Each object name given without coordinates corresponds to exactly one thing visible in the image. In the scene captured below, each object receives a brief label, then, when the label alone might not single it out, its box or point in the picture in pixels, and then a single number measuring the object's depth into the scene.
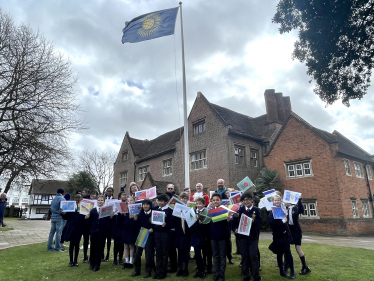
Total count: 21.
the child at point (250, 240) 5.83
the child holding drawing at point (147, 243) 6.56
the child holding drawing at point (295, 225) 6.67
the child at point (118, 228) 7.66
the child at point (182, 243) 6.62
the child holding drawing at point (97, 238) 7.25
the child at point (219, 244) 5.94
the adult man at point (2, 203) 16.05
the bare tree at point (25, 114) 14.34
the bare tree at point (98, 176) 47.41
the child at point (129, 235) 7.21
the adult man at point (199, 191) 8.75
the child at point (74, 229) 7.63
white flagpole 10.12
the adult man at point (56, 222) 10.06
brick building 19.27
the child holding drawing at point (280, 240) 6.16
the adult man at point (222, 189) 8.64
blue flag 11.68
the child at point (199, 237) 6.31
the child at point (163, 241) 6.47
